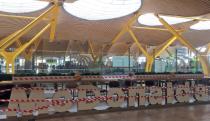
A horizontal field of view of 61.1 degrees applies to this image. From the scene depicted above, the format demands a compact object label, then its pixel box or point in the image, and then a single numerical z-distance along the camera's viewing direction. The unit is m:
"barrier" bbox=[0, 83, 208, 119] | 6.68
